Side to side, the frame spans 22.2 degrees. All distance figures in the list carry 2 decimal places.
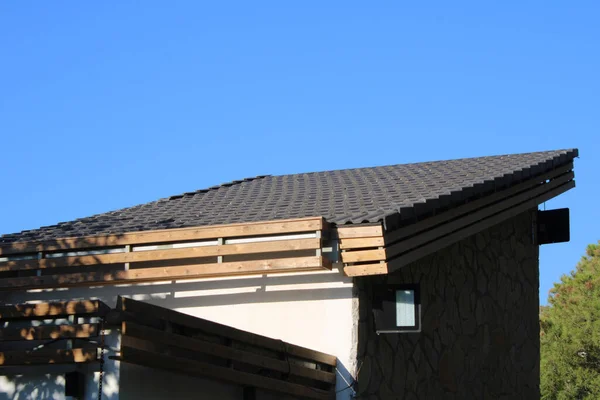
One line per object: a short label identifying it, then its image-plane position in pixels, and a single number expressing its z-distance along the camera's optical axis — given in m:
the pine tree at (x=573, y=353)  45.28
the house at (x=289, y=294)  14.57
